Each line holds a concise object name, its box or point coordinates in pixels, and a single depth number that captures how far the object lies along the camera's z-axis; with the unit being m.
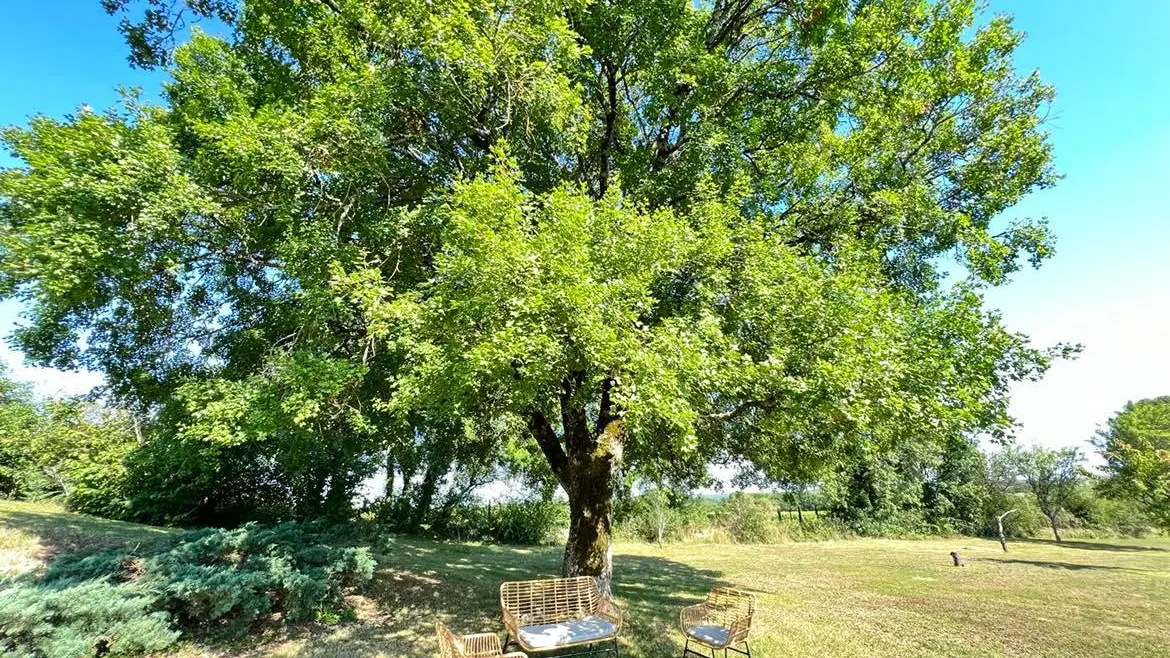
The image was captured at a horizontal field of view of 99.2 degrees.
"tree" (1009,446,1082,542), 35.81
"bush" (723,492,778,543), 26.14
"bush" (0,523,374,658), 5.18
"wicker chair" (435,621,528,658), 4.54
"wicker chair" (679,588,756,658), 6.14
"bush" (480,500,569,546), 21.86
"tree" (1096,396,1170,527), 24.39
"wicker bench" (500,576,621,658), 5.75
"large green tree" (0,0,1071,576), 6.18
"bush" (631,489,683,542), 24.94
